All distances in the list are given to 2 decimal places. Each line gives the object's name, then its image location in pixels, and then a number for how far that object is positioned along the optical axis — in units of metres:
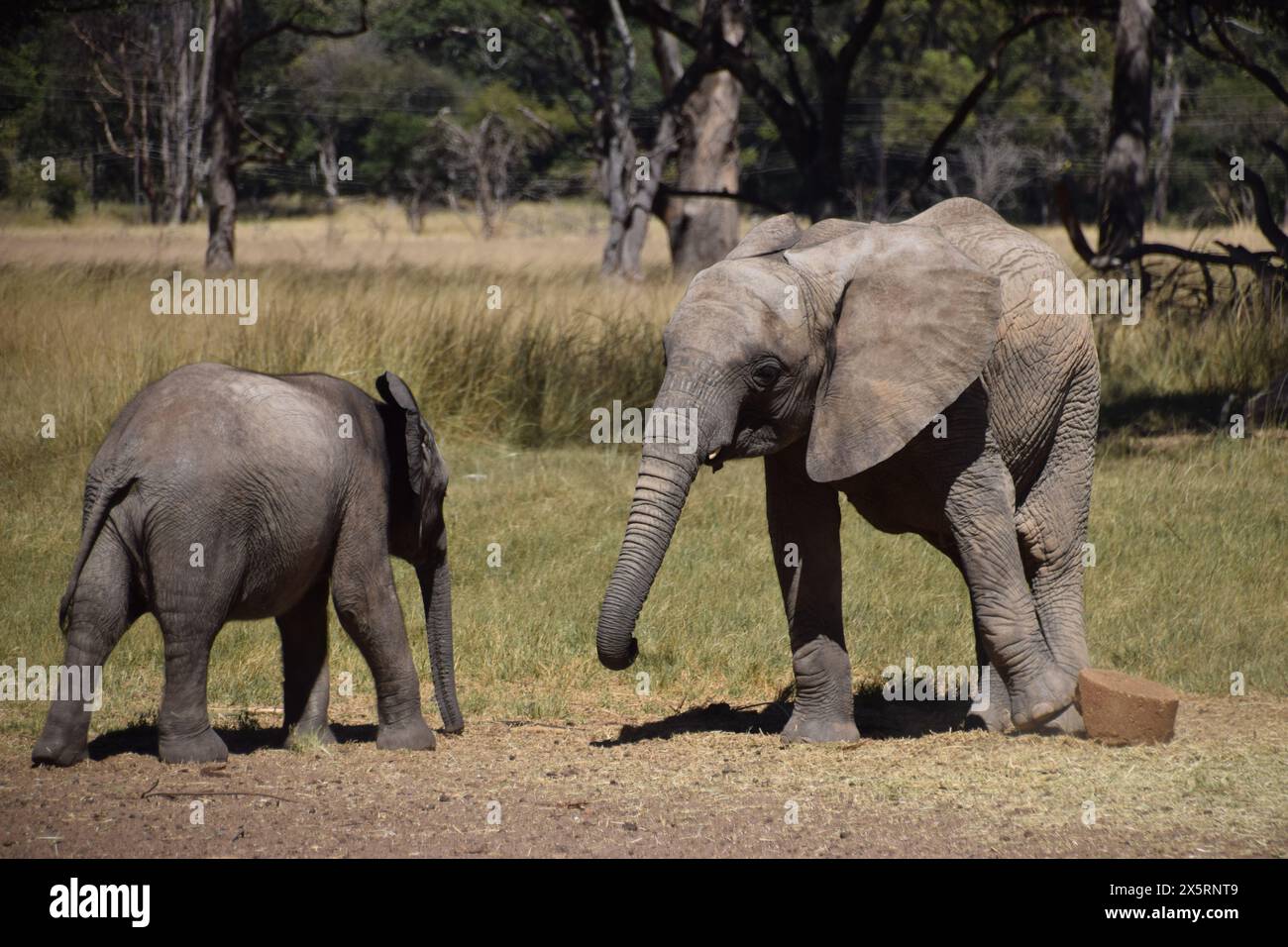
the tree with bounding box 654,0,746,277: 22.20
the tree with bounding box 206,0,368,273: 18.91
